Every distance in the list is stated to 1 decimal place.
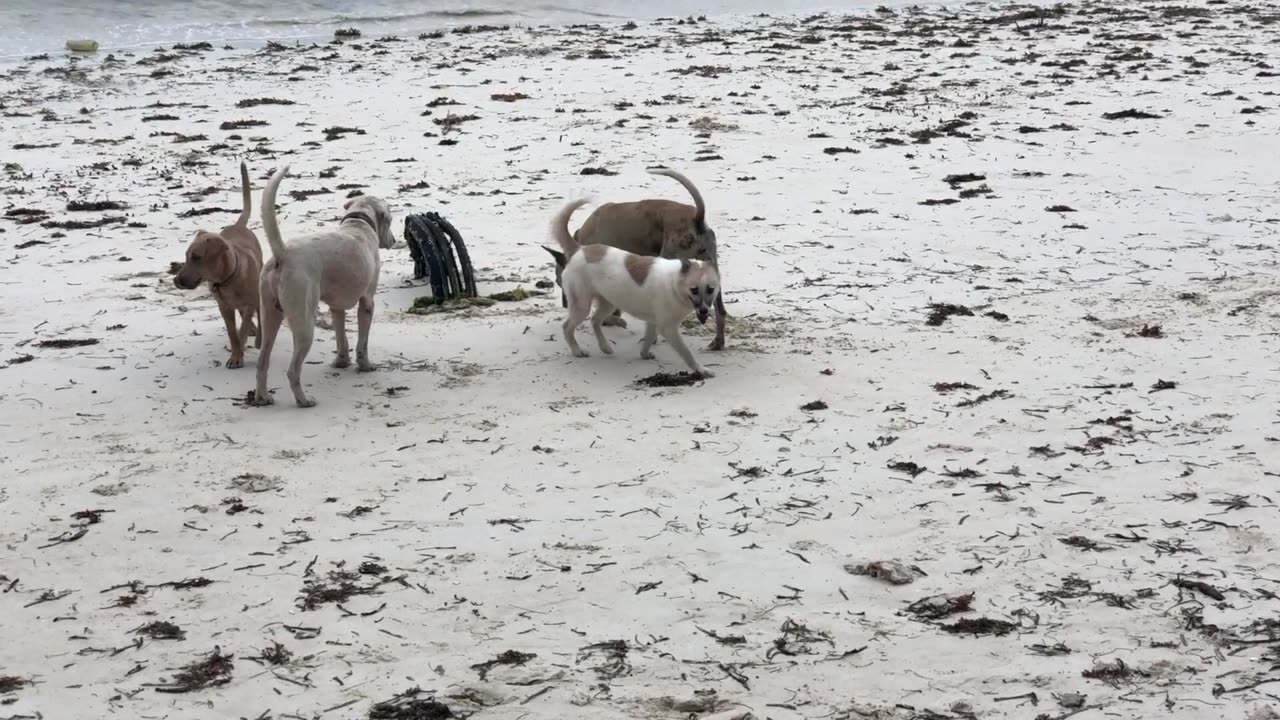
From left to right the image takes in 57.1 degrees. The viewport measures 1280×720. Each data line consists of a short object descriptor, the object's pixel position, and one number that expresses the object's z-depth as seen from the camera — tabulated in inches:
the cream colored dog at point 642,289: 245.9
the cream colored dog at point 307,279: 233.5
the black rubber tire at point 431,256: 301.6
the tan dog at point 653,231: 280.2
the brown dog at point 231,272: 247.9
